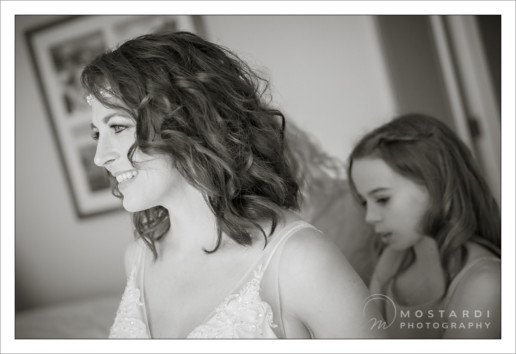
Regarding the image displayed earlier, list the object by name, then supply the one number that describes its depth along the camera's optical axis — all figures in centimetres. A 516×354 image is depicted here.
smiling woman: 108
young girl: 122
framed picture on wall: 138
